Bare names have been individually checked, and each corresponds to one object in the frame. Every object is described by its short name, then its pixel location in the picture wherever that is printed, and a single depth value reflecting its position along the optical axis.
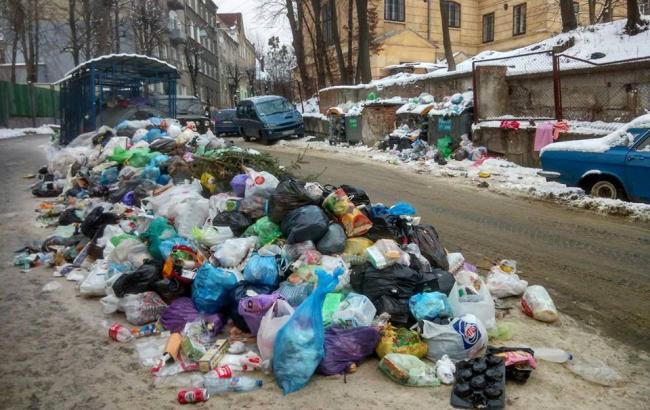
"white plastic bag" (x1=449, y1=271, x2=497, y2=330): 4.17
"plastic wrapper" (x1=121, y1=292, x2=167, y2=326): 4.54
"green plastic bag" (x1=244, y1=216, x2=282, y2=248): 5.26
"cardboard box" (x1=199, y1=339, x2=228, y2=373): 3.71
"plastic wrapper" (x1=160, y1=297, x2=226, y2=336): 4.38
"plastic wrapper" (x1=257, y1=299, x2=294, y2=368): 3.72
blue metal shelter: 14.90
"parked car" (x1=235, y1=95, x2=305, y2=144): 21.72
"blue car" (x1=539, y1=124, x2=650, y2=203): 8.02
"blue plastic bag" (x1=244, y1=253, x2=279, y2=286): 4.51
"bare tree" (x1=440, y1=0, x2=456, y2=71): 21.50
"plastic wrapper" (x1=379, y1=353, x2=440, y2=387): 3.51
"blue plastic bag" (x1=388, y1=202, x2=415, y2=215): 5.69
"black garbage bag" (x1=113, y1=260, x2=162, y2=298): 4.79
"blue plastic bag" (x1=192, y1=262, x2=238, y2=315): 4.43
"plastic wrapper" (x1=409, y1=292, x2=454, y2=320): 4.05
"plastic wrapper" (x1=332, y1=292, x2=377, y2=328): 3.91
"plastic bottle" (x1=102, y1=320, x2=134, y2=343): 4.21
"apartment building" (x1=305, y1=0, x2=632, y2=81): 31.05
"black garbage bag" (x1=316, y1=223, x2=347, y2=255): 4.90
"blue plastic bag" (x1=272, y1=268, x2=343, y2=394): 3.50
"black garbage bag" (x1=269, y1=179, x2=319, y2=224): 5.27
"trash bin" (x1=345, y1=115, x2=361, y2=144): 19.86
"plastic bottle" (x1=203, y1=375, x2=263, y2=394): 3.50
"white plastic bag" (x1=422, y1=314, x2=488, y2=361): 3.77
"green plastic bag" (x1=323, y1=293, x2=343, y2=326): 3.94
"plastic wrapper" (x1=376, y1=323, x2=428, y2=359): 3.79
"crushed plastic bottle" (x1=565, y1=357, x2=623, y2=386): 3.53
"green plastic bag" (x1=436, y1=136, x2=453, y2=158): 15.03
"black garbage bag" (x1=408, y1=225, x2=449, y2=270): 4.97
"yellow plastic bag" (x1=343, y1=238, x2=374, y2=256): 4.92
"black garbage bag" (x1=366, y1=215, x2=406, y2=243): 5.14
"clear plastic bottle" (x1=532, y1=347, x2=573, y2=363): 3.79
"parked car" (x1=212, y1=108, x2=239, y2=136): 26.17
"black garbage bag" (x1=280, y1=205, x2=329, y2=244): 4.93
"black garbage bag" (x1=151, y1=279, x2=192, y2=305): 4.73
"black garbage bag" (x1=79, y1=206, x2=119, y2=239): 6.61
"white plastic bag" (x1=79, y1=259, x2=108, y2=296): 5.14
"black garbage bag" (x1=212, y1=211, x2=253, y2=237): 5.60
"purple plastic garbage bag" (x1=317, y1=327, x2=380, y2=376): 3.66
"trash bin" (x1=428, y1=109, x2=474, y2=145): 15.02
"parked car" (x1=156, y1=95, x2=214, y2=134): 19.41
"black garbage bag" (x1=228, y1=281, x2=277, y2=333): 4.34
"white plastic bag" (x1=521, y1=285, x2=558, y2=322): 4.45
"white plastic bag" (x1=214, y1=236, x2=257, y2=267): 4.91
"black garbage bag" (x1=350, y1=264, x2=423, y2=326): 4.16
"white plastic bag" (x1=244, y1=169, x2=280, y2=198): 5.84
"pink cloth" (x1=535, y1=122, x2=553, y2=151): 12.28
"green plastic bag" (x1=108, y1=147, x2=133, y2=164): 9.45
